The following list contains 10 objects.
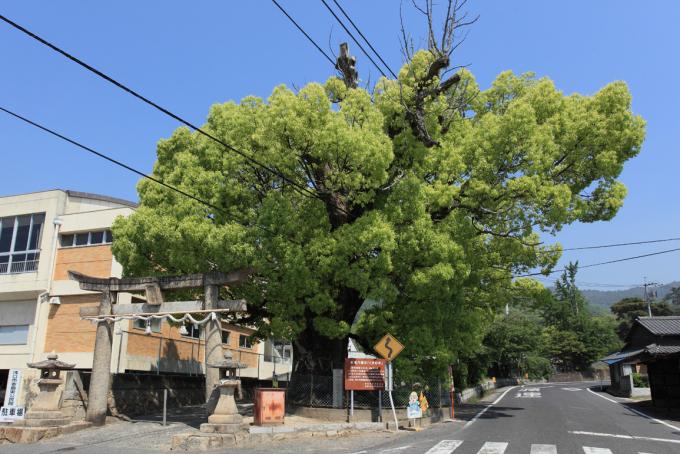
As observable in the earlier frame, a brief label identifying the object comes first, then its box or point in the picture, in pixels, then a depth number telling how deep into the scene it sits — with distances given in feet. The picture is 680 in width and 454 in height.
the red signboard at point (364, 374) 52.75
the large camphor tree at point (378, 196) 49.80
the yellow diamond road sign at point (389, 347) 51.49
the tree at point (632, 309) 285.58
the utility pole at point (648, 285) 225.76
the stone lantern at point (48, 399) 47.09
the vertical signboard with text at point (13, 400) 50.83
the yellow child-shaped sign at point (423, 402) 55.77
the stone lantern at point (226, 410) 43.50
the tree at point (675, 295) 461.04
